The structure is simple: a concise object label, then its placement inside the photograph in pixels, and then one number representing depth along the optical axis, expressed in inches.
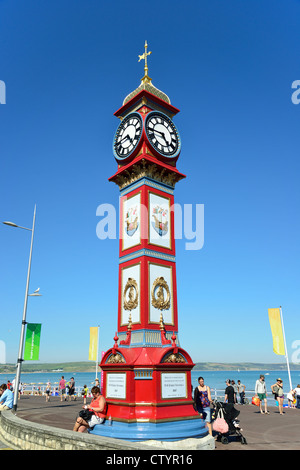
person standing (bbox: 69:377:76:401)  1193.7
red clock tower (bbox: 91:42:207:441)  538.3
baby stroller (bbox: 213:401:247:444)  499.5
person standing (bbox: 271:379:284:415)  847.5
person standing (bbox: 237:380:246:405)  1090.2
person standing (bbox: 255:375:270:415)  860.0
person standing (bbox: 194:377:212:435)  556.7
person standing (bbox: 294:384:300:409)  978.8
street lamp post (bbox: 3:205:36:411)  744.5
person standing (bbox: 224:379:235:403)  639.0
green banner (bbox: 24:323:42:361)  799.1
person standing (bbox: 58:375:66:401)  1201.3
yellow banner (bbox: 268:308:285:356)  1099.4
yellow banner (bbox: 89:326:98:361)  1214.3
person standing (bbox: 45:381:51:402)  1193.1
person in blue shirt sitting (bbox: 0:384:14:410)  647.1
